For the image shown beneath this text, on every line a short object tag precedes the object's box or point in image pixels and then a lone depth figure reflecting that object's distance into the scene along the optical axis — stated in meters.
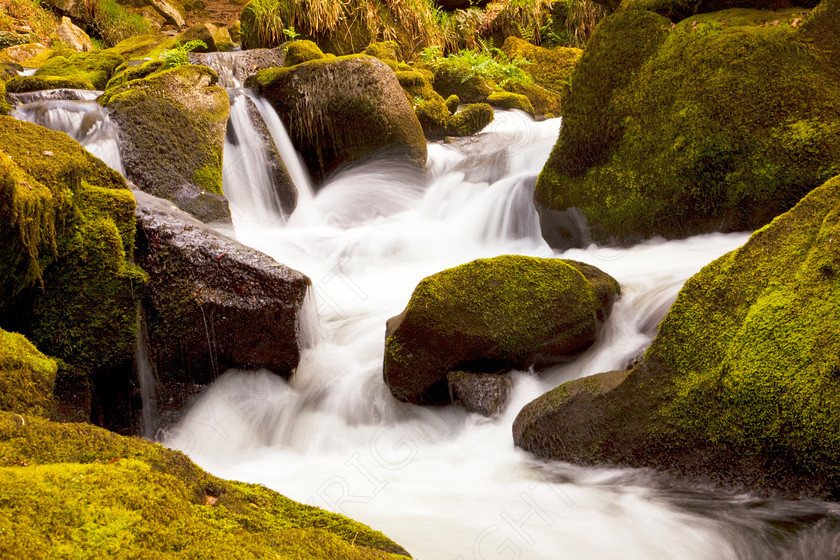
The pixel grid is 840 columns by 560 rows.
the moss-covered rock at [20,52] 13.43
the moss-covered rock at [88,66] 11.20
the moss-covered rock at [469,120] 10.87
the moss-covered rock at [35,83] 8.88
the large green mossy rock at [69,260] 3.52
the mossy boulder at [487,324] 4.30
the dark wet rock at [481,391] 4.21
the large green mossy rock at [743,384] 2.65
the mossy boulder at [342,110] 8.61
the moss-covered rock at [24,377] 2.67
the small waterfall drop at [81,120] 6.46
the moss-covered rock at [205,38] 12.66
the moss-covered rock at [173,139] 6.36
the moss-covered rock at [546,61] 14.75
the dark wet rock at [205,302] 4.21
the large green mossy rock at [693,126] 4.97
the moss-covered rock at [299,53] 10.39
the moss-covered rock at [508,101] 12.41
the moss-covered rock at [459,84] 12.84
